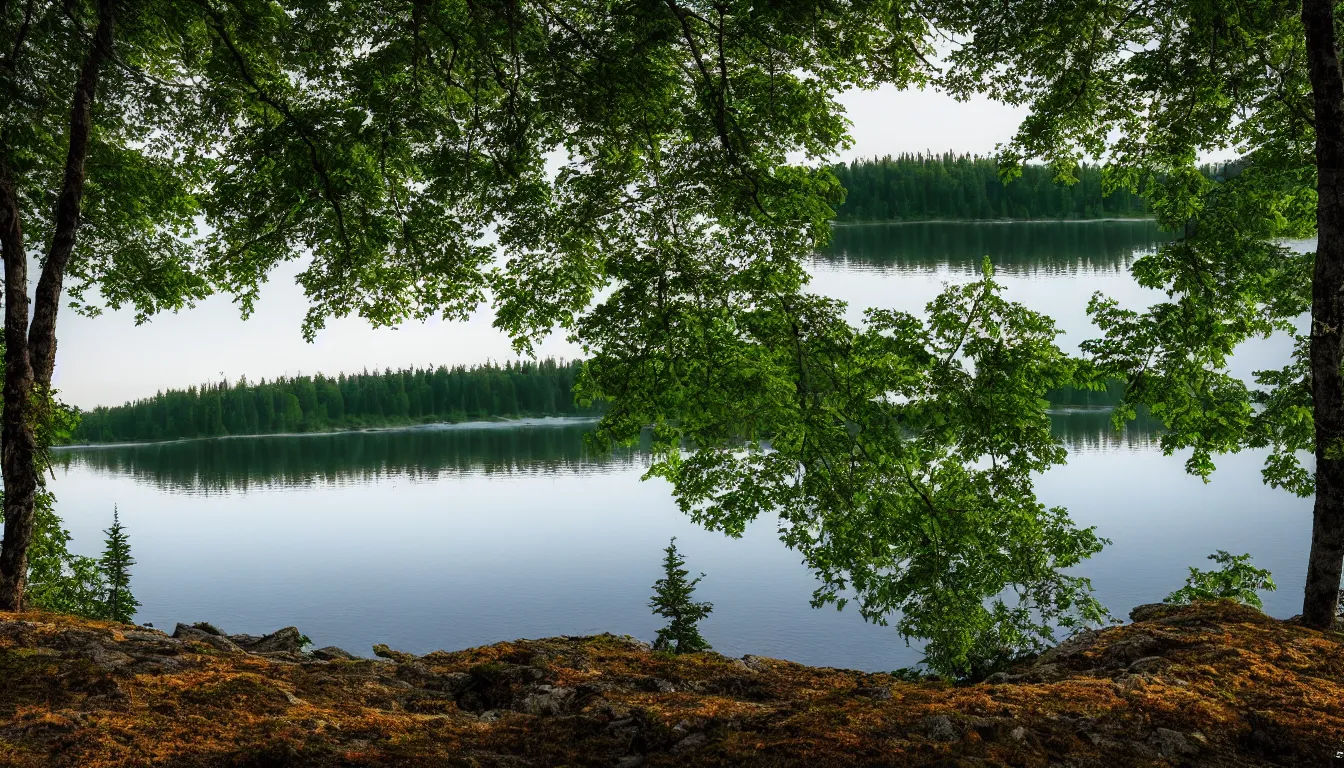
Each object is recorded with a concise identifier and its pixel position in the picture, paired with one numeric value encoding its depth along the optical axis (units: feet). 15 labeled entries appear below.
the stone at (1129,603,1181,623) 33.45
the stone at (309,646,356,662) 28.76
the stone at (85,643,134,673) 22.67
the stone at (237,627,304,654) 30.51
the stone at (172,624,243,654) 28.55
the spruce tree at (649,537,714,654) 56.85
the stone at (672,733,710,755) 17.11
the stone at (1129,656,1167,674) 23.18
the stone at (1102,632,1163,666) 25.73
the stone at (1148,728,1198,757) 16.88
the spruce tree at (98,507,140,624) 64.85
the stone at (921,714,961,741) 17.07
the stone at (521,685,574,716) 21.39
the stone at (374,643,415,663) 29.19
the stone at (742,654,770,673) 29.68
